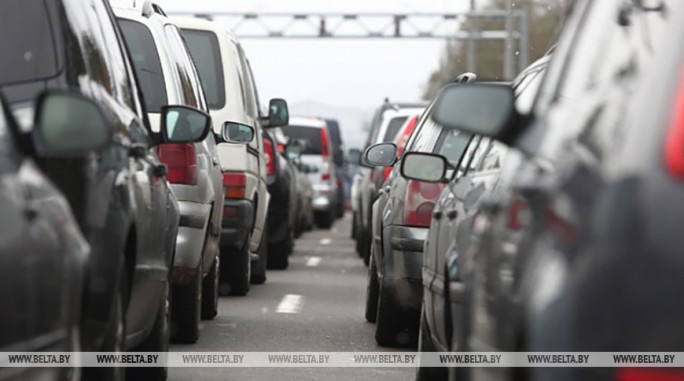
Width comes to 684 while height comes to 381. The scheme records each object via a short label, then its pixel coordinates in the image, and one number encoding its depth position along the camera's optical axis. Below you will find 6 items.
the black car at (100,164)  11.23
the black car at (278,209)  37.12
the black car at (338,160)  97.73
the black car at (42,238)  8.84
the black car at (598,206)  7.04
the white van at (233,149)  27.44
